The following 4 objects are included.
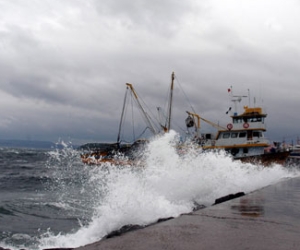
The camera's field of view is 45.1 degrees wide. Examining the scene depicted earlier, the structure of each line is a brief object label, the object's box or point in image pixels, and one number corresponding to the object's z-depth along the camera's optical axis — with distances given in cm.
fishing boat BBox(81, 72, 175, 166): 2995
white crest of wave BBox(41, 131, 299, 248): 651
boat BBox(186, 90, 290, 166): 2794
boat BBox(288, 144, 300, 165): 3589
